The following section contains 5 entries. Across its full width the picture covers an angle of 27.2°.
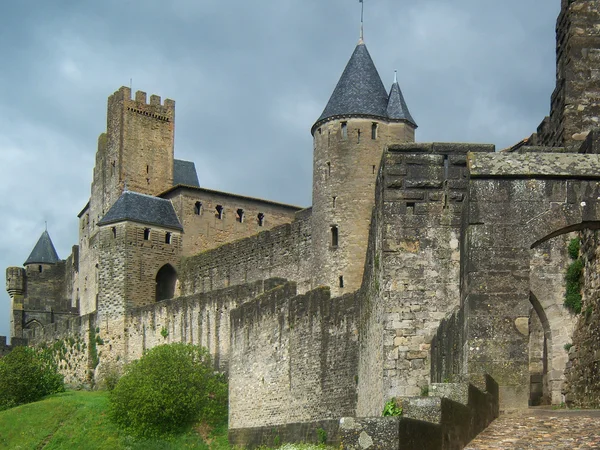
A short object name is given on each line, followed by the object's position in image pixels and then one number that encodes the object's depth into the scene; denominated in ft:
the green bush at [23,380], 175.83
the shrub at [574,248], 60.96
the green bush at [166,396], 139.95
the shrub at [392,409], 35.38
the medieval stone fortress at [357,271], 42.22
